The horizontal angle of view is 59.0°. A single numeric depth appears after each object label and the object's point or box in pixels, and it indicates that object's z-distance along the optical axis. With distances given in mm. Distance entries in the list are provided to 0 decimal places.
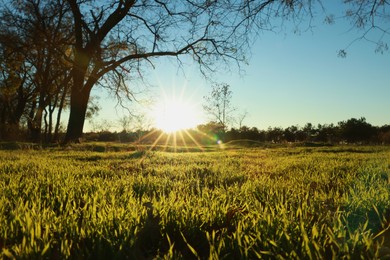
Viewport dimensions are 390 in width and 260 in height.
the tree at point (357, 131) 40969
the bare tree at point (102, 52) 19641
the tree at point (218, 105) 58631
